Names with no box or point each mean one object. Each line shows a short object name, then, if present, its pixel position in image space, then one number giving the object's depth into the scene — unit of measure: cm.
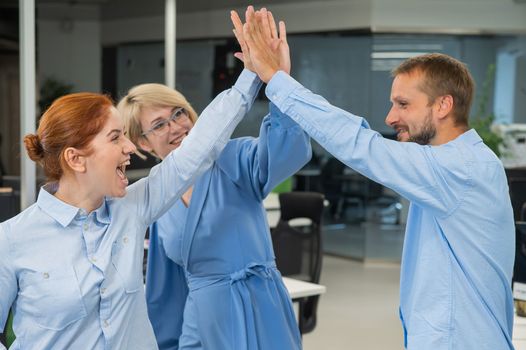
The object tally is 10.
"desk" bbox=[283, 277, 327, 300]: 375
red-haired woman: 194
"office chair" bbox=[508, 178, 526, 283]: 342
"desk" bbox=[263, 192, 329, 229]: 721
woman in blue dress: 237
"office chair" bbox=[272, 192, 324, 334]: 530
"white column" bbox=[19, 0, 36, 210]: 491
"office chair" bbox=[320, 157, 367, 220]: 967
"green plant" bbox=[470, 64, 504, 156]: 805
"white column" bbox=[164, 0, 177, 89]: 659
